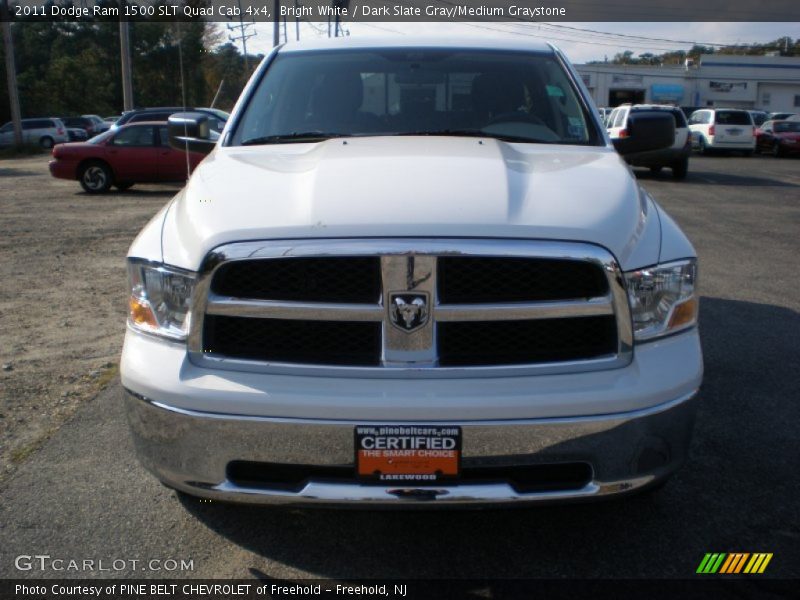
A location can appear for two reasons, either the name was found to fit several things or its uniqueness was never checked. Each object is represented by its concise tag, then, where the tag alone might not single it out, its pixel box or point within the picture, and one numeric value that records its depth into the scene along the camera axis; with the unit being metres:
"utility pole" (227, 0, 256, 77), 37.30
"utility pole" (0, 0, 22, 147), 32.91
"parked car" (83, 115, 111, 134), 43.18
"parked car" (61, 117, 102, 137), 43.29
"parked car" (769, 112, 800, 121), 35.75
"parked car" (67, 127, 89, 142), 39.97
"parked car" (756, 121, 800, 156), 29.52
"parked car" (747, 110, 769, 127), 37.53
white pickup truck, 2.56
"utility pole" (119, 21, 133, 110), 29.52
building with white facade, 65.44
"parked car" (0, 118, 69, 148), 39.22
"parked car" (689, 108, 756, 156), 28.58
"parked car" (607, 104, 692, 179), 19.42
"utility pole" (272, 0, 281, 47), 34.91
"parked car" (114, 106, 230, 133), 22.65
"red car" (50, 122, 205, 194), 17.11
